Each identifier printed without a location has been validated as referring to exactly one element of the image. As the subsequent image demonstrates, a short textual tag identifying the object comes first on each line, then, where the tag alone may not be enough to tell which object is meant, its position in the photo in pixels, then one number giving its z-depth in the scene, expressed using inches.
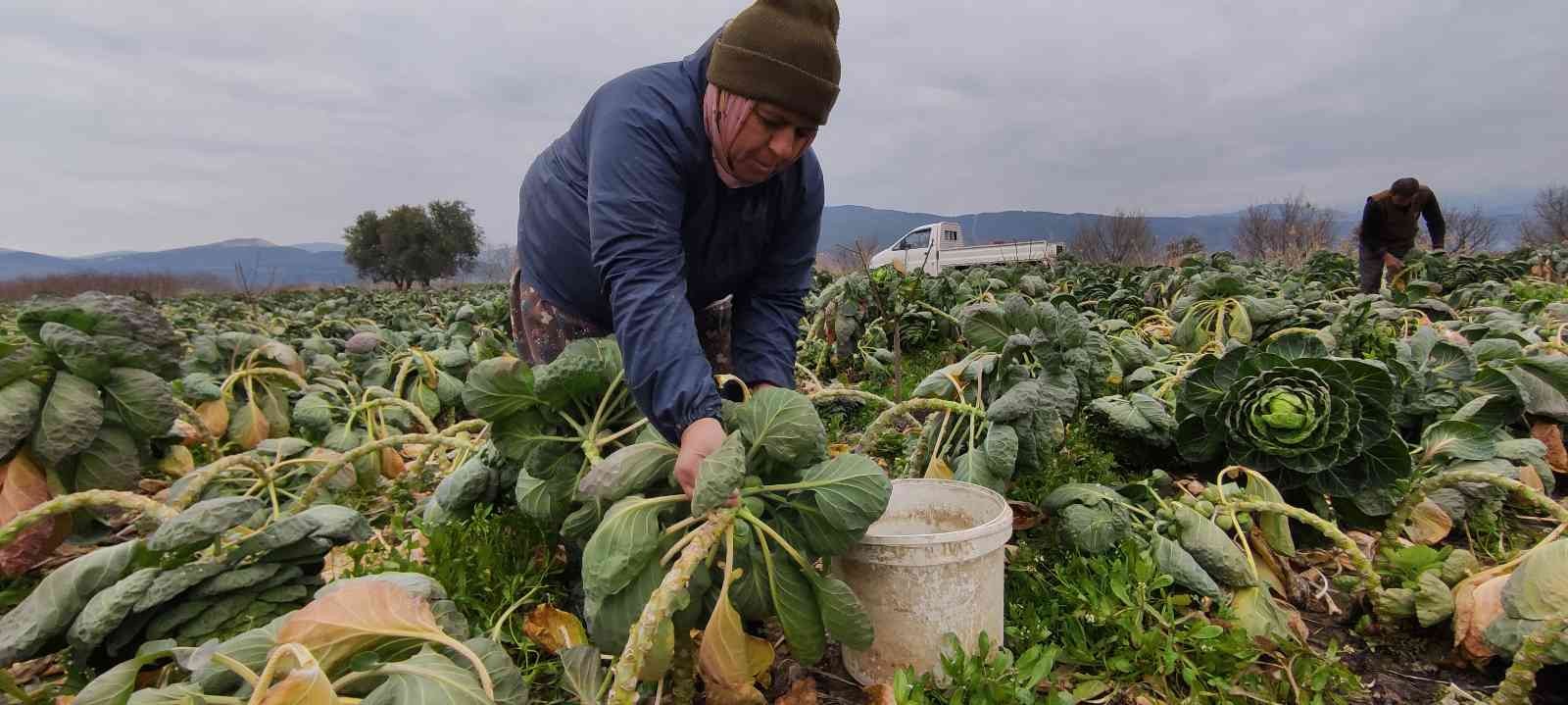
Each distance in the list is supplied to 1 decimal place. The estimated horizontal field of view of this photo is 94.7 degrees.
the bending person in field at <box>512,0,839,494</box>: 57.6
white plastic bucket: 62.7
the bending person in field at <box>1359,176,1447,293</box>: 281.0
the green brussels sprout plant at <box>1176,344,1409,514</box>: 86.2
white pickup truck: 673.6
